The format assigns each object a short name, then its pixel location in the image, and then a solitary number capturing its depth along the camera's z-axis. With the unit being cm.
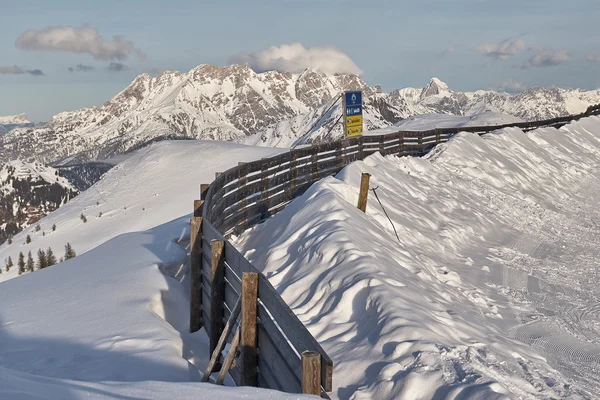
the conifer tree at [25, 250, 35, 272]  7654
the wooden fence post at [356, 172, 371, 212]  1382
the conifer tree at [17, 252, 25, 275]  7724
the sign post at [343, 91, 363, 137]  1834
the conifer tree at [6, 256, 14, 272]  8209
